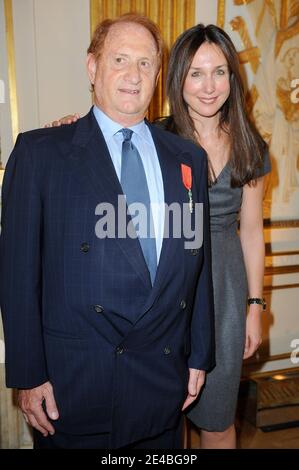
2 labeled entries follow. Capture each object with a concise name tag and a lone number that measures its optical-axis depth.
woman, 1.83
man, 1.32
